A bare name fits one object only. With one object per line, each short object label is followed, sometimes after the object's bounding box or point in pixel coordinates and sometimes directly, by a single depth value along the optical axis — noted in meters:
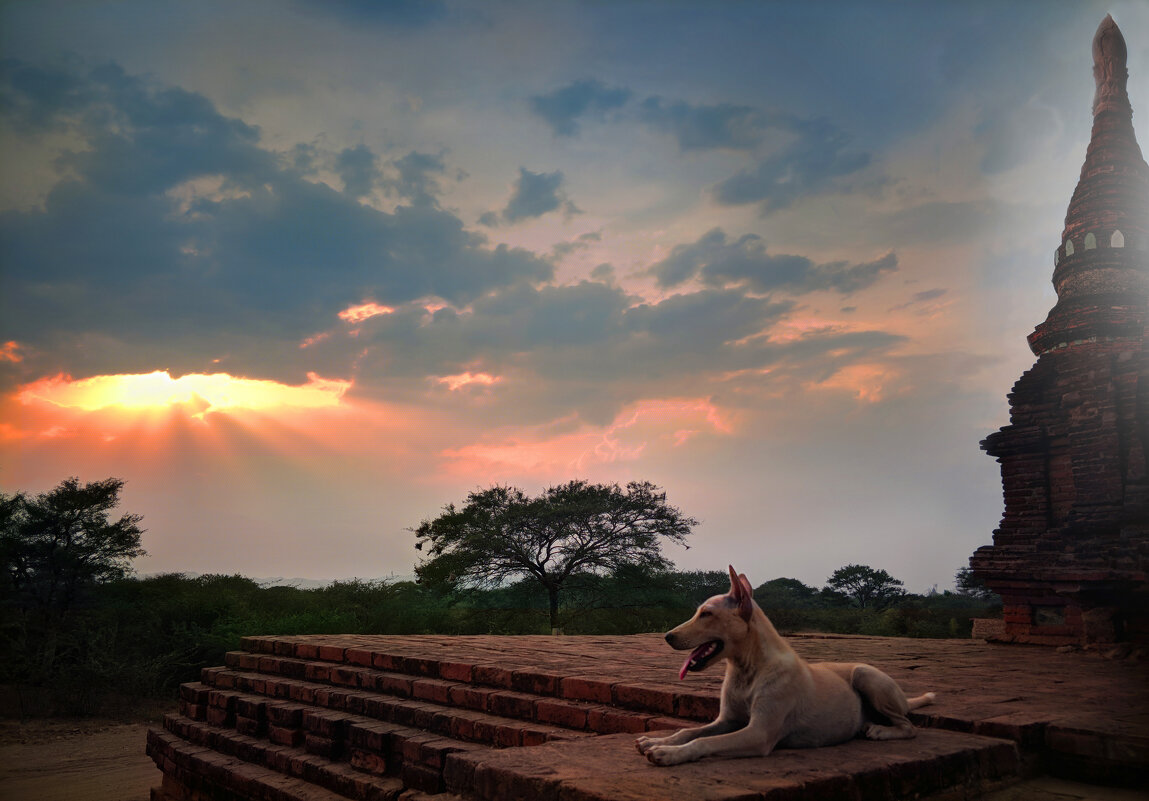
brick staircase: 4.00
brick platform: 2.34
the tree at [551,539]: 19.05
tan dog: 2.52
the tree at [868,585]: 28.78
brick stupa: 7.21
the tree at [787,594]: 28.45
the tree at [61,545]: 15.06
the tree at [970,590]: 27.67
